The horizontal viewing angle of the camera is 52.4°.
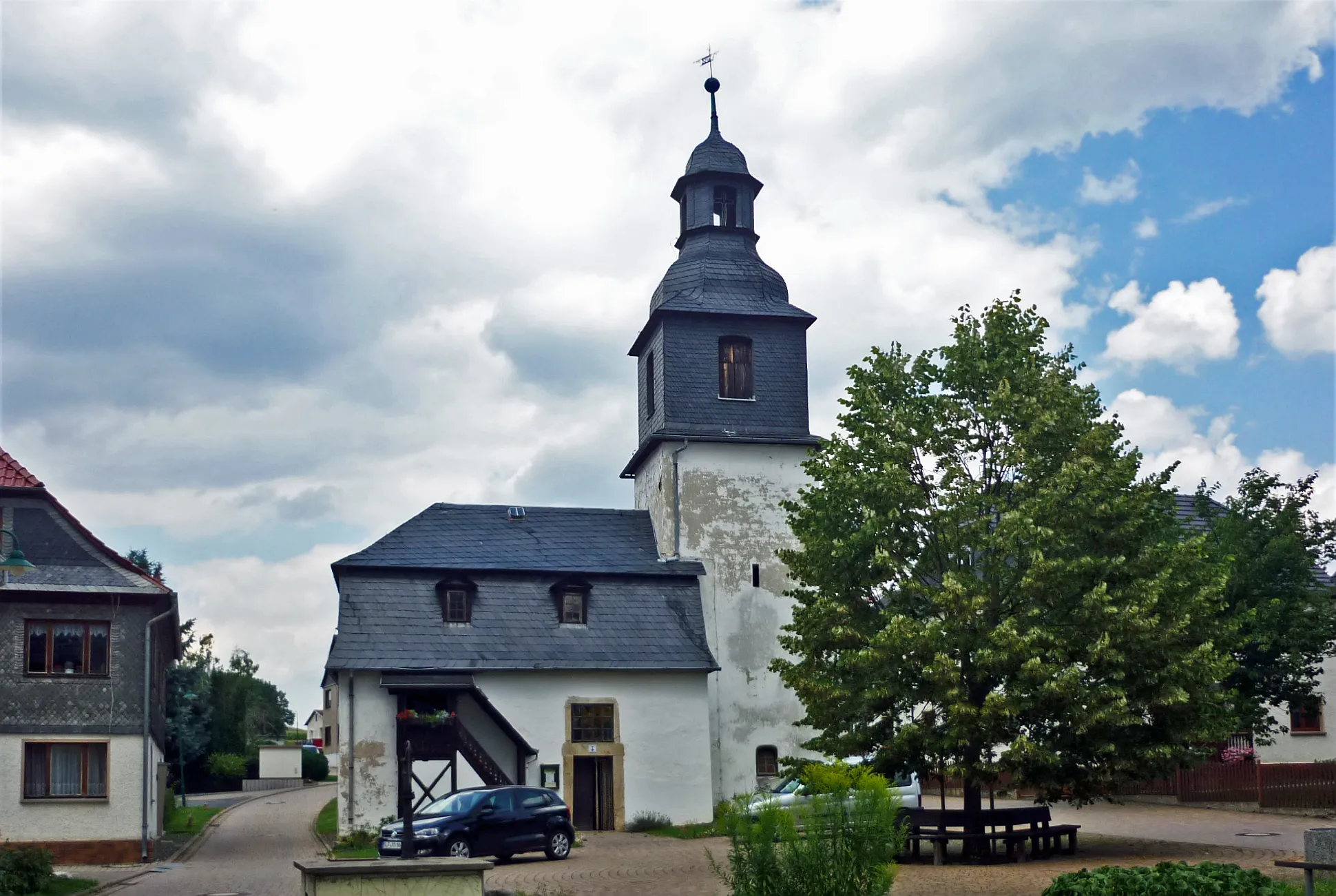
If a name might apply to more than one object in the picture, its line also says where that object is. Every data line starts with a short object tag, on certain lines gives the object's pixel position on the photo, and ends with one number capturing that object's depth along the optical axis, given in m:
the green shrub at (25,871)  20.09
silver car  29.69
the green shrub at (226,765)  64.25
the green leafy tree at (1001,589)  21.73
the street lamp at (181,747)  54.62
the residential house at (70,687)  27.98
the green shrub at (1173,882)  14.47
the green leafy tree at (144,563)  57.12
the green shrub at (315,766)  74.00
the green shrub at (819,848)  13.69
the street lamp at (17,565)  17.14
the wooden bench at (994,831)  22.92
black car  25.03
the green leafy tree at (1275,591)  30.06
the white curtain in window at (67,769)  28.22
